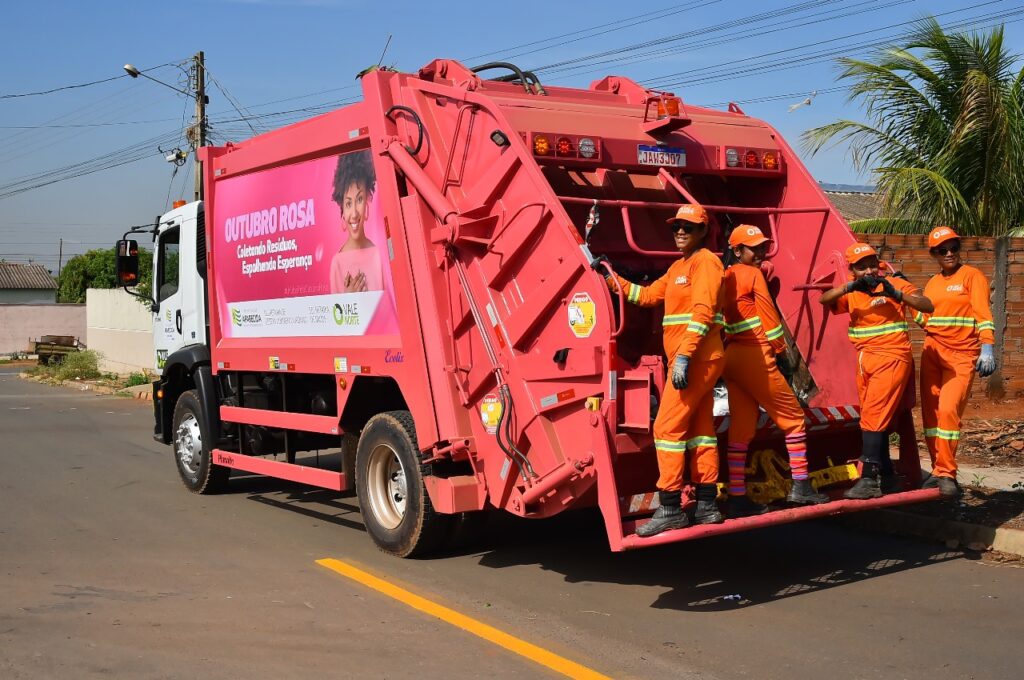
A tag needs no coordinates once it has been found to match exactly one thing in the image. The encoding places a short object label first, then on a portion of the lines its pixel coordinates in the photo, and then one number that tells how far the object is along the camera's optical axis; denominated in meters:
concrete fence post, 11.51
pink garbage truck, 6.08
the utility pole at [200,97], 28.14
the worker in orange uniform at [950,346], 7.11
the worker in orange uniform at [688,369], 5.82
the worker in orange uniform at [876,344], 6.69
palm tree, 12.49
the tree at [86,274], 56.12
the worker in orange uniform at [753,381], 6.33
